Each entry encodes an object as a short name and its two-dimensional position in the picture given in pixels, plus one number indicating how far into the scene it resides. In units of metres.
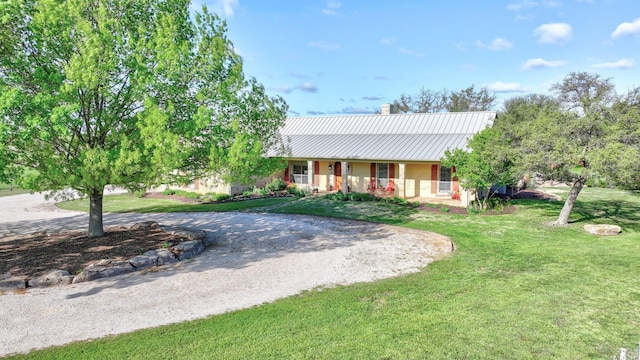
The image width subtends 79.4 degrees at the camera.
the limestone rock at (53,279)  9.39
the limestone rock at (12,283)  9.19
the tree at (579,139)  13.39
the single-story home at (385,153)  22.83
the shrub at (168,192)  26.47
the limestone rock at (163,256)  11.17
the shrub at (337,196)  22.69
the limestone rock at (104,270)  9.75
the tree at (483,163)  17.30
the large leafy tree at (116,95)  9.03
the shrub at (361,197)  22.36
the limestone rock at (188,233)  13.66
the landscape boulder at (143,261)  10.69
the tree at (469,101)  56.34
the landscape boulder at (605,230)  14.64
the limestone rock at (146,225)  15.16
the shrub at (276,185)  26.28
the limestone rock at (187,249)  11.76
